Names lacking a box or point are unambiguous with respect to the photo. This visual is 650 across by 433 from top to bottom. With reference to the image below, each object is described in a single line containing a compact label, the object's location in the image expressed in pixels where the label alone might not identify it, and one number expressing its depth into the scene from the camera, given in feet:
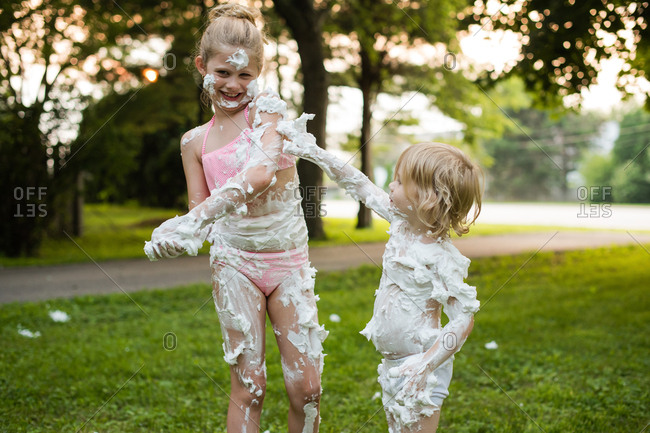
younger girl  7.33
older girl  8.71
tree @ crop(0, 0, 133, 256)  34.35
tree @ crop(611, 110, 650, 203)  126.52
